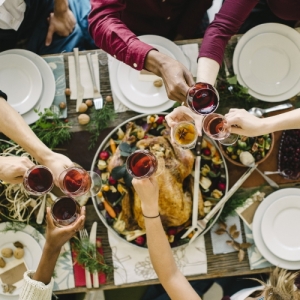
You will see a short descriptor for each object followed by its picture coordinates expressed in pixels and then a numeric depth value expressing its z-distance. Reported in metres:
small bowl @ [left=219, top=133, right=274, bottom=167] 1.63
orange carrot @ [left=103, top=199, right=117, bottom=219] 1.62
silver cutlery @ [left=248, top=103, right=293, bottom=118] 1.64
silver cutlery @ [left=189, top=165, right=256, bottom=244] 1.61
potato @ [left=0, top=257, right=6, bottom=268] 1.64
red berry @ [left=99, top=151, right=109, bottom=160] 1.63
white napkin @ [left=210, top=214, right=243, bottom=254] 1.67
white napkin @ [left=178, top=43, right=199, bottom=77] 1.73
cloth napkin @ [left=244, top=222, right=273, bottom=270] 1.66
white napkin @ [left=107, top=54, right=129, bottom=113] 1.71
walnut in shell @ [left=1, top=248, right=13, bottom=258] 1.63
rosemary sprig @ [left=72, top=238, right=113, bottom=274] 1.63
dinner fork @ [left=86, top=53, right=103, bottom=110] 1.70
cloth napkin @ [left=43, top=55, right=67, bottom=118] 1.72
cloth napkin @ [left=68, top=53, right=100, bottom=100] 1.72
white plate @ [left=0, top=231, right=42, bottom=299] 1.65
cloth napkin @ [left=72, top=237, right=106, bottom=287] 1.66
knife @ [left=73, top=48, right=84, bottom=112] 1.71
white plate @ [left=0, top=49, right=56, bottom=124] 1.69
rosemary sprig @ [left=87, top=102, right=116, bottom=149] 1.69
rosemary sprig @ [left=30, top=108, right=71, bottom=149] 1.67
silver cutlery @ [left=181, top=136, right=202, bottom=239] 1.57
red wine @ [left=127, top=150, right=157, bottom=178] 1.38
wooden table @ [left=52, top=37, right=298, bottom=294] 1.67
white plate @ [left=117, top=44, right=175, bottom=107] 1.68
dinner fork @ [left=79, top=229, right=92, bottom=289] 1.65
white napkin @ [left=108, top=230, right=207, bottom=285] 1.66
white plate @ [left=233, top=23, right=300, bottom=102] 1.68
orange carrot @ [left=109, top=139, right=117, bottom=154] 1.63
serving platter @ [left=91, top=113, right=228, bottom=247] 1.62
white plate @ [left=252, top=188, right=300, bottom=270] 1.63
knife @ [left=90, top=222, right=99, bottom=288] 1.65
